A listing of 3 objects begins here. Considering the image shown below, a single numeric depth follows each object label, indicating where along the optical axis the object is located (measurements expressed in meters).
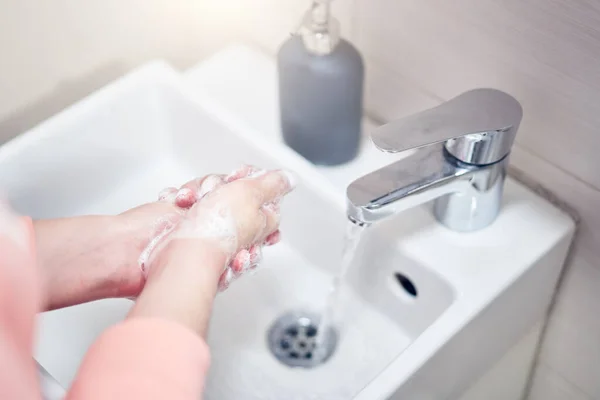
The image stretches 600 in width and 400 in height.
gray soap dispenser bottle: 0.62
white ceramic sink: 0.59
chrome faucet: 0.52
